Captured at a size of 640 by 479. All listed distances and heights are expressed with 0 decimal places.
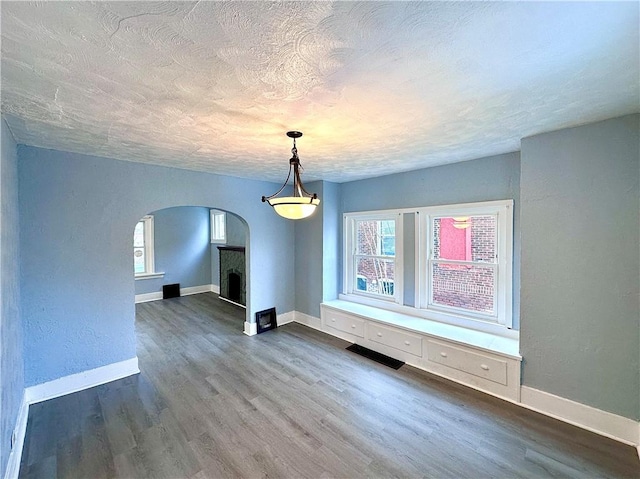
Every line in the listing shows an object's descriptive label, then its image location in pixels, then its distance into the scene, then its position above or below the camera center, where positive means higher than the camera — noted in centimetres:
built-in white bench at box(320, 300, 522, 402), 271 -133
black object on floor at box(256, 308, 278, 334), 447 -145
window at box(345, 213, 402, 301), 408 -36
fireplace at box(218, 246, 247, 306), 632 -98
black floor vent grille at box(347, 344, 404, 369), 340 -163
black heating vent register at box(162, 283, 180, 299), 675 -143
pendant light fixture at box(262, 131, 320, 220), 205 +24
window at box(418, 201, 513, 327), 312 -35
